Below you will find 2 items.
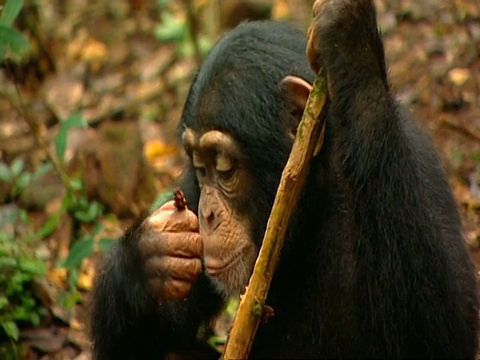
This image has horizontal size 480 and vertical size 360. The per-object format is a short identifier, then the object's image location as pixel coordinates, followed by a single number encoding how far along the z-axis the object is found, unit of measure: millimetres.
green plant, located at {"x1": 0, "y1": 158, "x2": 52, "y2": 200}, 6860
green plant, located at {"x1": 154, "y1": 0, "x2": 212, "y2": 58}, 10617
